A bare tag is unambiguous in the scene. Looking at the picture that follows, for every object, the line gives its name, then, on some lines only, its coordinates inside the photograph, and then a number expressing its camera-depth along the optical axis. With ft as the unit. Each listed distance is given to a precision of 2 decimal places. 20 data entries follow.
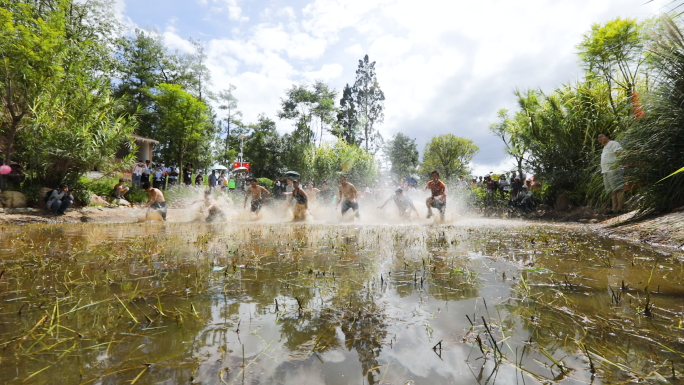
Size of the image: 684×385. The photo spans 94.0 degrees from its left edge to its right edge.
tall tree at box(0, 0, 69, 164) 38.34
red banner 106.11
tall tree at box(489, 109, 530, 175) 54.06
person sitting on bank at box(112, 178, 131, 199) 47.52
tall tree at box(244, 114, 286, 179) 137.90
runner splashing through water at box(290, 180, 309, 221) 41.96
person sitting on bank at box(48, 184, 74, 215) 37.09
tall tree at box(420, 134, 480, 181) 185.88
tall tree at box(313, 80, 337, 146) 134.21
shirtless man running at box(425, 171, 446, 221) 38.04
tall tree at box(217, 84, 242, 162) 144.97
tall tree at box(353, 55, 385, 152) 161.17
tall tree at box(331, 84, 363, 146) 162.91
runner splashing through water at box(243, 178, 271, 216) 43.96
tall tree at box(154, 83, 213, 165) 94.12
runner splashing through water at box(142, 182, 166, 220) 38.68
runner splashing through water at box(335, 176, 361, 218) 42.34
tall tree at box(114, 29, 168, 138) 110.63
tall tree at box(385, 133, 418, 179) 198.80
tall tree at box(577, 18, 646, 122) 45.43
